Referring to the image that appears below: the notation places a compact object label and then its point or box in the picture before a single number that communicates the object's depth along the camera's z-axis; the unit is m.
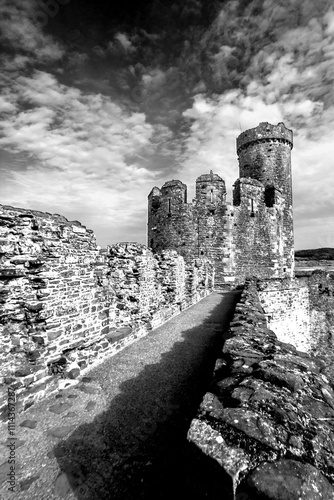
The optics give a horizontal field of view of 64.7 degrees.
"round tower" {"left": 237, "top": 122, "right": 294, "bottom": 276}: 23.23
